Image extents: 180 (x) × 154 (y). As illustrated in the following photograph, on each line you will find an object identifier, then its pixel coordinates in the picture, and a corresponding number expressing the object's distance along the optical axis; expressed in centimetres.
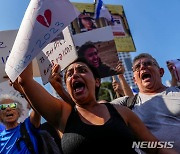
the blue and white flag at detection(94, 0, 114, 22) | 328
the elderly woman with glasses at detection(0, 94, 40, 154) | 175
